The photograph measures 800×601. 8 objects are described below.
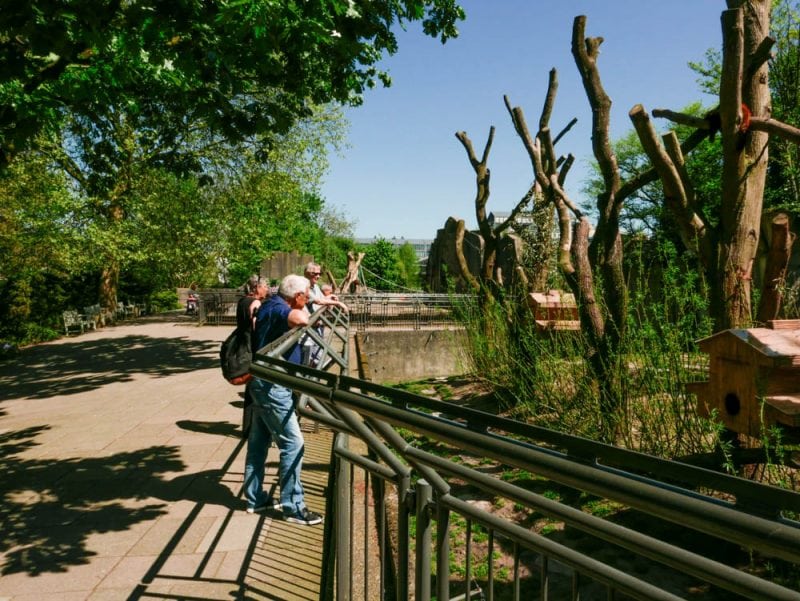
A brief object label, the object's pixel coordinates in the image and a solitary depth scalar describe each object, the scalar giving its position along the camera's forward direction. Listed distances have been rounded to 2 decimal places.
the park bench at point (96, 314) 23.44
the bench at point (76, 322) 21.45
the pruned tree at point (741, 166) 3.62
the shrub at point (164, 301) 38.66
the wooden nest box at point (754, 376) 2.58
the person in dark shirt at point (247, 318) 5.35
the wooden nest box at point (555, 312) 6.48
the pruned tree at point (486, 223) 10.45
